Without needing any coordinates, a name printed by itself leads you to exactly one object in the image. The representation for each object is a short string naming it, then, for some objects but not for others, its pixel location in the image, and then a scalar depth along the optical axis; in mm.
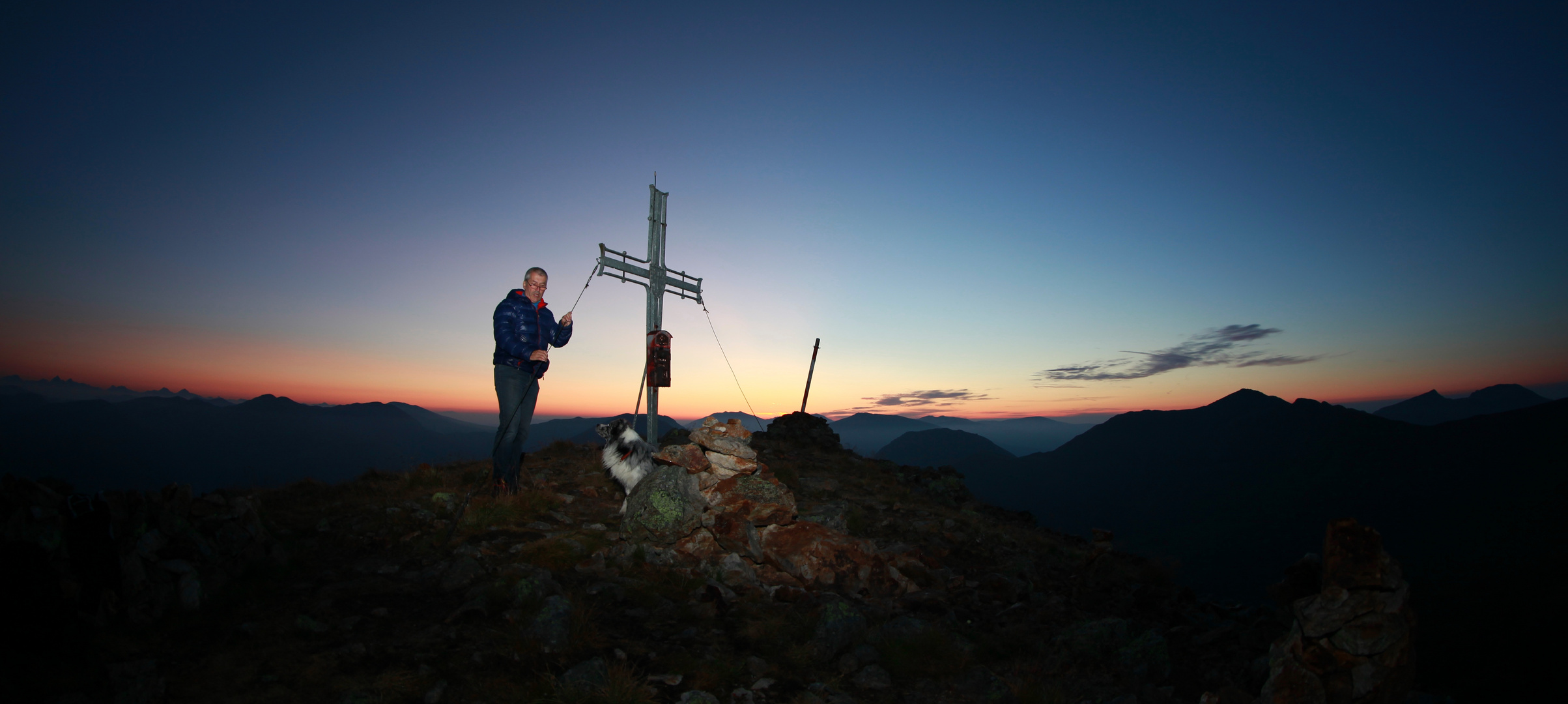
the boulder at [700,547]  7207
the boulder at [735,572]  6801
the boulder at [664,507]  7418
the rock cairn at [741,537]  7133
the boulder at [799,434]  21094
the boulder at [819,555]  7328
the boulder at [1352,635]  4531
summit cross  13656
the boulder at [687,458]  8516
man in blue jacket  7945
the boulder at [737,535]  7555
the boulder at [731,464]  8750
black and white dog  8641
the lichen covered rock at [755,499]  8141
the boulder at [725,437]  8883
